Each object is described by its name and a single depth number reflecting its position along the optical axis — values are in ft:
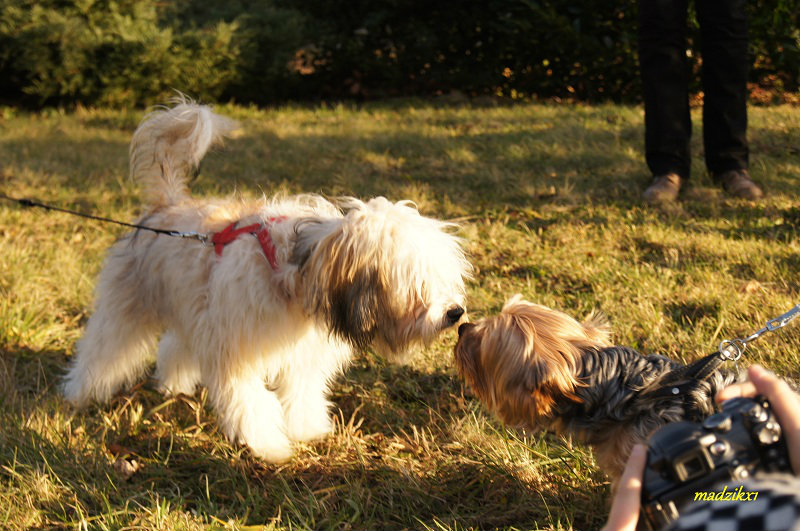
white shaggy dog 8.82
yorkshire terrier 7.74
